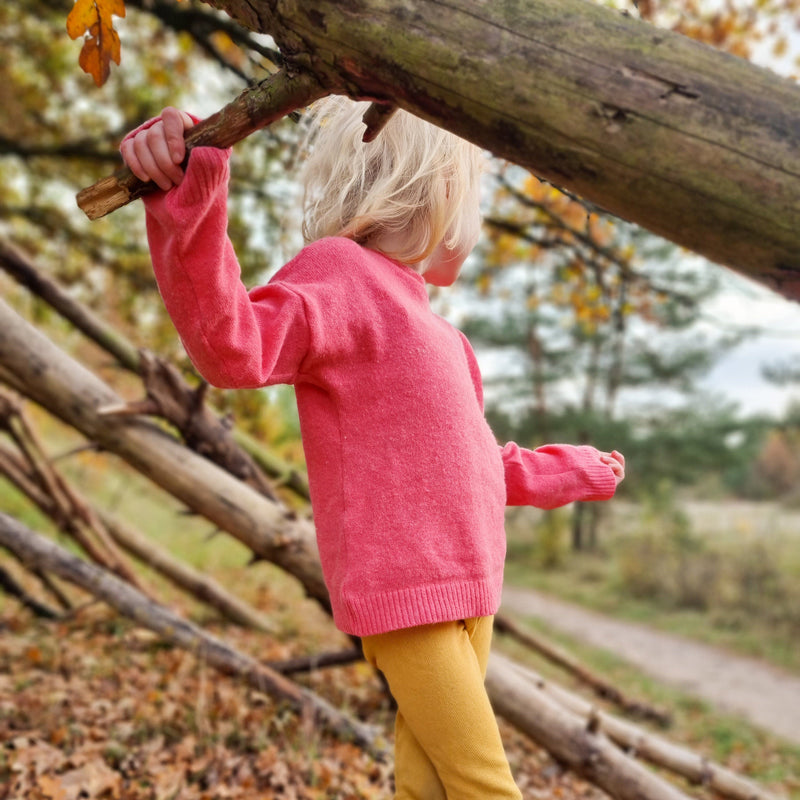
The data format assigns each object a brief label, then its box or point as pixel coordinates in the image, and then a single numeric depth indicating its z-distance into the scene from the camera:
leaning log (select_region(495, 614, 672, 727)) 5.06
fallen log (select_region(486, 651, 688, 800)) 3.12
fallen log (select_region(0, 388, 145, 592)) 4.02
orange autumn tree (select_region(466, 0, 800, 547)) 4.78
